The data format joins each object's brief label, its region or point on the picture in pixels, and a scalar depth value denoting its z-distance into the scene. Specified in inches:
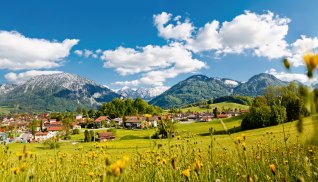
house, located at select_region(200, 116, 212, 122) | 5460.1
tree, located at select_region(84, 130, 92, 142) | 2915.8
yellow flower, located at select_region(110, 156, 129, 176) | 55.2
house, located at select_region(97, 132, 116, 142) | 2957.7
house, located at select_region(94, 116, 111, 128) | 4760.8
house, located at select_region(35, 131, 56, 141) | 4195.4
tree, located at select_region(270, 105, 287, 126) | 2326.5
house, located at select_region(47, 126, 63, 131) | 4866.9
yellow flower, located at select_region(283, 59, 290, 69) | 58.6
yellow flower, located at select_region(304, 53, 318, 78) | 41.6
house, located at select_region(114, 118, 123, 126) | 4899.6
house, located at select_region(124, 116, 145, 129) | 4847.9
